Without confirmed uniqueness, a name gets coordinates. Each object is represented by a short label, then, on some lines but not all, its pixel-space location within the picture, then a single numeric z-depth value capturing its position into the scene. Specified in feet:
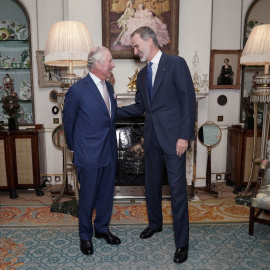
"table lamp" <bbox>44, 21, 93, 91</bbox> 9.13
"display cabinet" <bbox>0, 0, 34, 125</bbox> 13.24
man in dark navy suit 6.98
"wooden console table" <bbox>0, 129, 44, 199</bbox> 12.16
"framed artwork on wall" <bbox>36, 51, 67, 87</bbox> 13.10
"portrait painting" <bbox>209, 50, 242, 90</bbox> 13.46
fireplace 12.33
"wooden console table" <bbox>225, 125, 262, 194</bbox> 12.74
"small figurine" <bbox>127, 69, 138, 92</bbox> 12.33
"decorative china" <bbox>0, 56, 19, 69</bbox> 13.50
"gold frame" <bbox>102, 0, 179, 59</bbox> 11.91
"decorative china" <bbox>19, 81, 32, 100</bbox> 13.69
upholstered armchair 8.05
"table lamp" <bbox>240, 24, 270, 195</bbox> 10.27
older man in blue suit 7.28
